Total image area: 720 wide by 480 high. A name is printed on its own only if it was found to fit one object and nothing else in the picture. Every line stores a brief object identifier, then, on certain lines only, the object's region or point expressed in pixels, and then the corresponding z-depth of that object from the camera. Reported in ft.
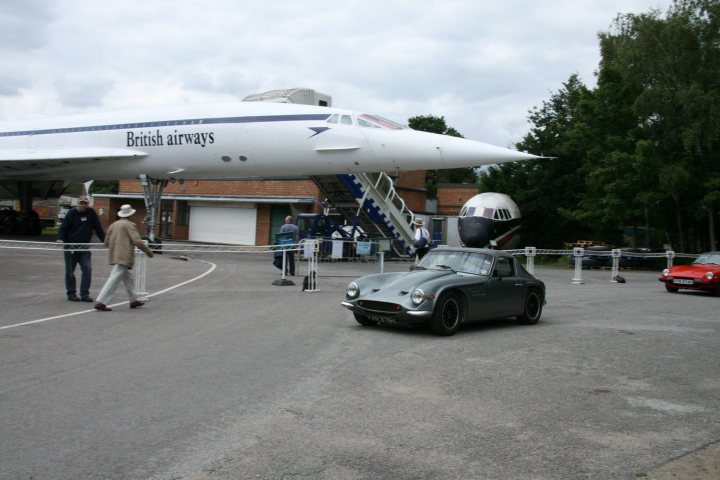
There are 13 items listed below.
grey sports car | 28.99
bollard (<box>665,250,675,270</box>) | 73.58
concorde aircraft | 69.10
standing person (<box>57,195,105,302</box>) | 38.11
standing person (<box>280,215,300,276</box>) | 57.12
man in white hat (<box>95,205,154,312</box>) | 34.76
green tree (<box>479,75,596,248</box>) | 129.80
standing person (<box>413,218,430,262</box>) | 61.31
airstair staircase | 86.84
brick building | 124.88
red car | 56.95
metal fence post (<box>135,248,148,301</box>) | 41.00
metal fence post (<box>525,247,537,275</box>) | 64.23
